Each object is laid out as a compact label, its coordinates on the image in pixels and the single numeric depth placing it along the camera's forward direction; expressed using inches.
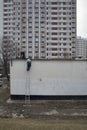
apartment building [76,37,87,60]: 3863.7
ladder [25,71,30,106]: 585.2
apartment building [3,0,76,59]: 2299.0
